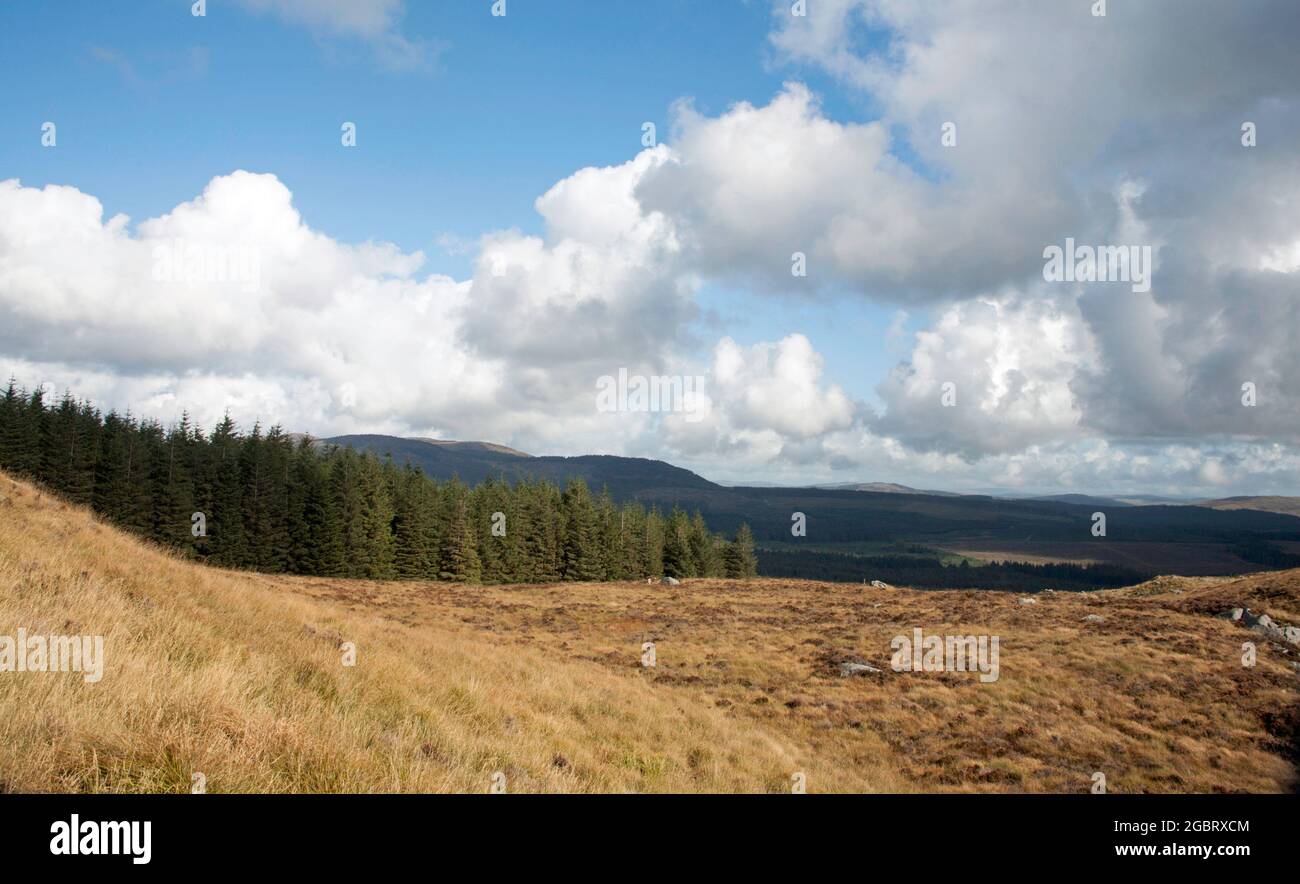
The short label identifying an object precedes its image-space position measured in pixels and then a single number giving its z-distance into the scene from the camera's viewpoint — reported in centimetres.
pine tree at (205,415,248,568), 6200
